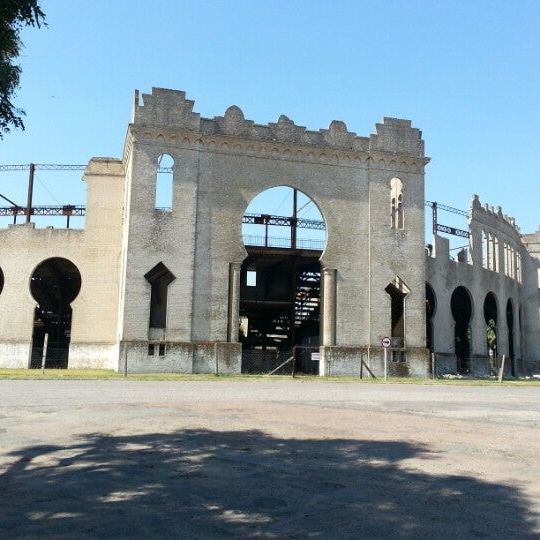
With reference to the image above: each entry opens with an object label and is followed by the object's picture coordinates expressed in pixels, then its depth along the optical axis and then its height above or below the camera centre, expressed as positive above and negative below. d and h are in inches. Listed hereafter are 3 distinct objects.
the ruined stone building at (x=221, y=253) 1332.4 +241.6
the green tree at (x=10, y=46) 334.0 +176.4
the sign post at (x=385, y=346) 1311.5 +32.2
